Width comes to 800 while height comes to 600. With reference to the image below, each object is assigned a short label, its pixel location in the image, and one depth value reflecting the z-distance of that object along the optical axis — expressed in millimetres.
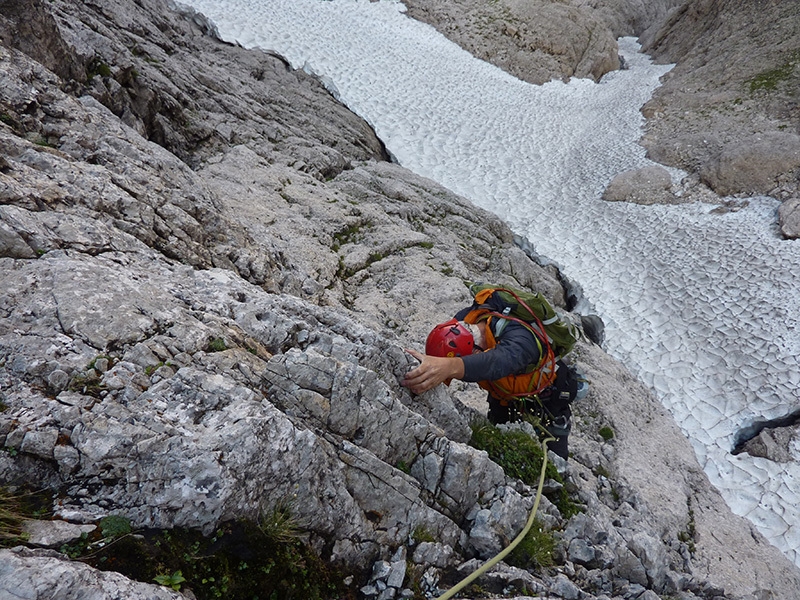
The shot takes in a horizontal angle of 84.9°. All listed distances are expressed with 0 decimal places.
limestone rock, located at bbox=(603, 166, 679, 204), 18491
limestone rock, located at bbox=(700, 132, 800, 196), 16969
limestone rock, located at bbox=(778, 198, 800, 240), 14500
